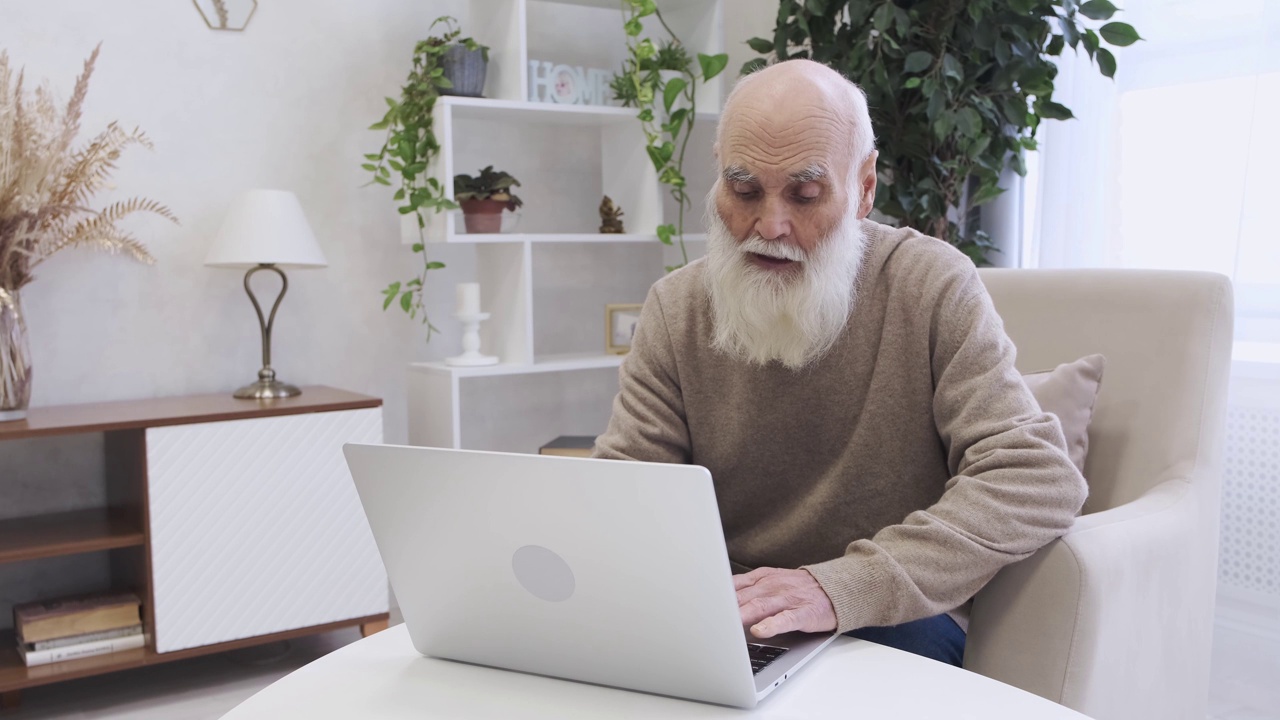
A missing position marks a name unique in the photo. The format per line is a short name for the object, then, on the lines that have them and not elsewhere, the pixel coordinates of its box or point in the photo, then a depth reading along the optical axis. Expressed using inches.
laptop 34.0
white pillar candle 117.6
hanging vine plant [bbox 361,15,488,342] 113.0
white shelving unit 117.6
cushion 63.6
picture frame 130.8
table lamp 105.2
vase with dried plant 96.1
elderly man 53.4
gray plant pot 114.7
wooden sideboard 96.9
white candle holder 117.8
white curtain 86.5
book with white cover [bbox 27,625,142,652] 97.0
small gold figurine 129.2
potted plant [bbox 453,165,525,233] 116.6
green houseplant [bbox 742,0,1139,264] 94.4
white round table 37.3
